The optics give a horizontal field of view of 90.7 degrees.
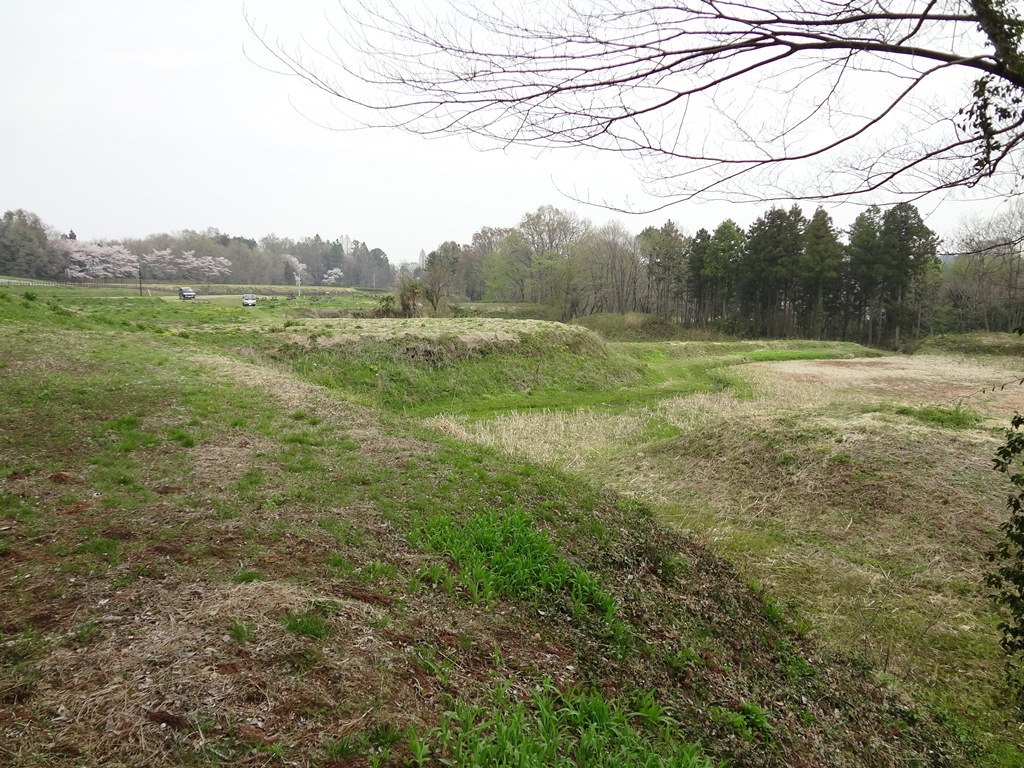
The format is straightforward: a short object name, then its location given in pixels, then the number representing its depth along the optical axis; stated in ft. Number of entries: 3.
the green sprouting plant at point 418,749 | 9.01
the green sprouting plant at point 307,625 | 11.57
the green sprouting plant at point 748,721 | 12.72
